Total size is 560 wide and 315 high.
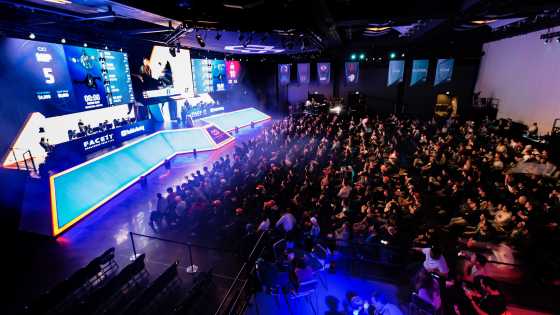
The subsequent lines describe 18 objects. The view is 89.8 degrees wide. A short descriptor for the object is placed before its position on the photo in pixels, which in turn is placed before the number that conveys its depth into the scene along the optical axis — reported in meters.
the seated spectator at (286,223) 6.32
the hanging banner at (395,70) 19.70
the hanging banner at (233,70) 21.87
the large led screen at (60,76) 8.87
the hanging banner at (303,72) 21.26
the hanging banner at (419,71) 18.83
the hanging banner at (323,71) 20.50
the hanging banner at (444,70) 17.91
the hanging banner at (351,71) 19.78
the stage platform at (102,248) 5.88
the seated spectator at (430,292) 4.49
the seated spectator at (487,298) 4.24
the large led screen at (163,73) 14.61
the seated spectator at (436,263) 4.91
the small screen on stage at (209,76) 18.58
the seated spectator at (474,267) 4.88
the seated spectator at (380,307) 4.50
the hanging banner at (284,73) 21.95
